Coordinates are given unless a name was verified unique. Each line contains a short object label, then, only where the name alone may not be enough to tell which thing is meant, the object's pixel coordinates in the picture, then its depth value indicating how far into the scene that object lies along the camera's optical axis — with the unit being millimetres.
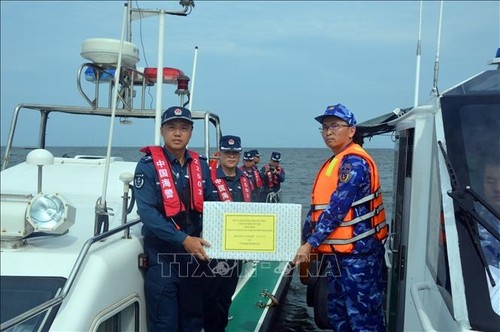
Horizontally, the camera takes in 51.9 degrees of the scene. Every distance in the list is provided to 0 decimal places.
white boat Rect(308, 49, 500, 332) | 1959
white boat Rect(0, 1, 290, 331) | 2133
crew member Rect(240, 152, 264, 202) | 8251
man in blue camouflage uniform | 2945
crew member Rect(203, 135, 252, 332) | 3684
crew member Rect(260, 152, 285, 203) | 10688
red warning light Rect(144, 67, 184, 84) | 4754
